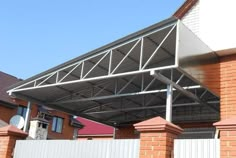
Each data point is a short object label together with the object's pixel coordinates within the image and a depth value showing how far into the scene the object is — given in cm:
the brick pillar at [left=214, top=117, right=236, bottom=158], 513
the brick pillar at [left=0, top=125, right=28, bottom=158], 838
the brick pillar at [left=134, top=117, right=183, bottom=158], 575
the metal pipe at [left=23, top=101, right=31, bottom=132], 1242
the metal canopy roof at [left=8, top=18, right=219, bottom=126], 898
